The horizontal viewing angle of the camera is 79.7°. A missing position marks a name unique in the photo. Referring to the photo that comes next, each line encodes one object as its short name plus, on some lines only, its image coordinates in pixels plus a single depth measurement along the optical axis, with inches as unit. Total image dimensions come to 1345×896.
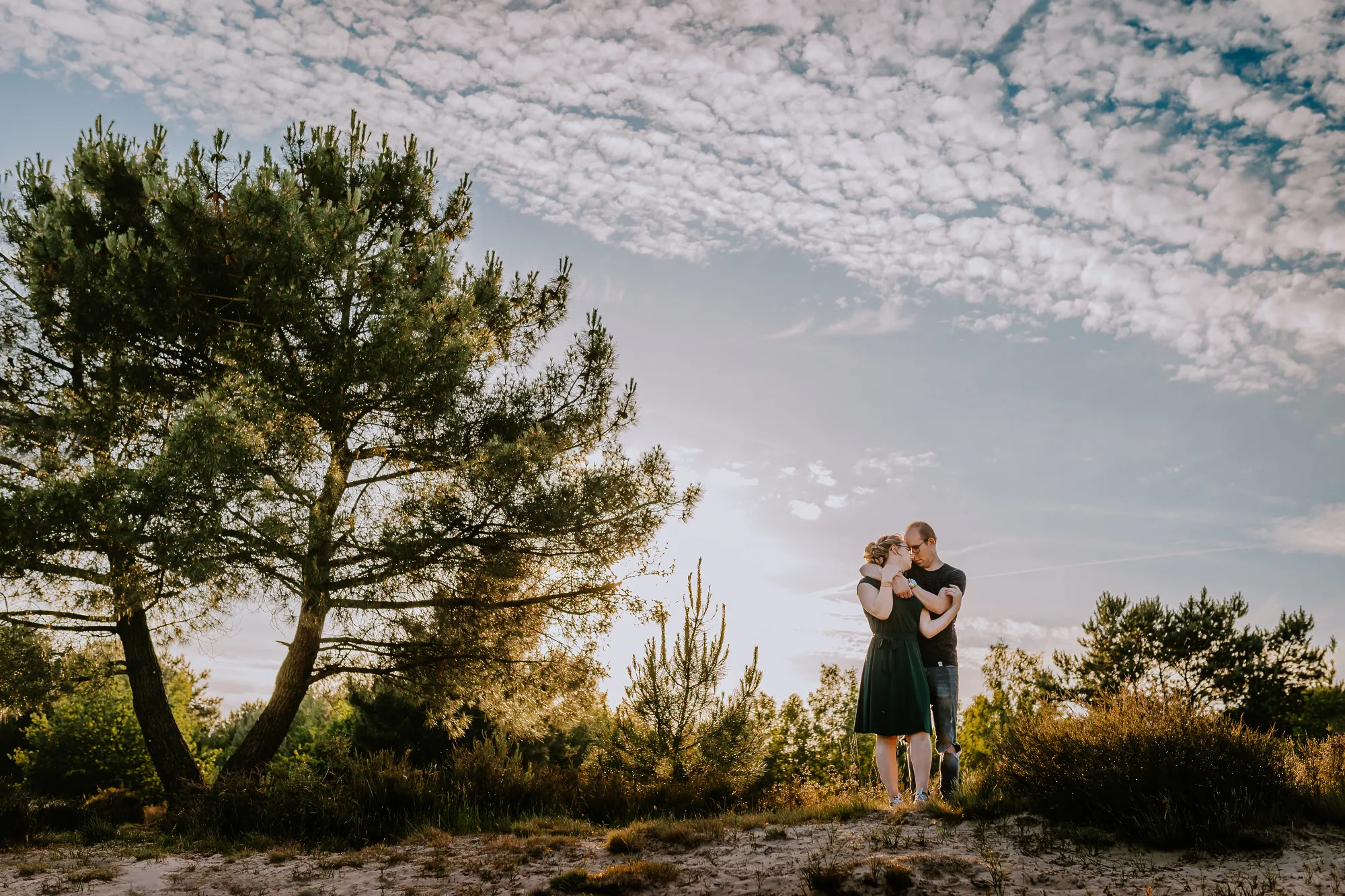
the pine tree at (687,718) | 465.4
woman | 254.7
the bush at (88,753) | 590.6
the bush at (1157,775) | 207.3
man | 269.0
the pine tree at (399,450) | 393.7
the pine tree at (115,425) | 358.0
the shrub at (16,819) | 358.9
